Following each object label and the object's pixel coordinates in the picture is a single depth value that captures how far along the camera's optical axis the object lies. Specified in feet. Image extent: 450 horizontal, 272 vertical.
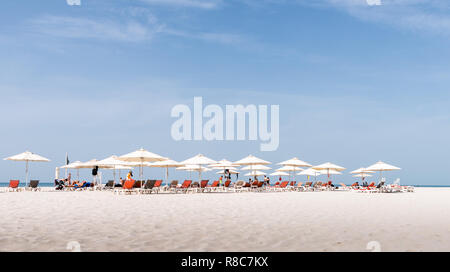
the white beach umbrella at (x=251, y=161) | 86.43
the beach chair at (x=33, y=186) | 80.42
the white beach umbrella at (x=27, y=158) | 82.07
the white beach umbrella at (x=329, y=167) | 101.00
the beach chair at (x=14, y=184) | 76.64
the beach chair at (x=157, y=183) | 66.49
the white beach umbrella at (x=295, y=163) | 93.97
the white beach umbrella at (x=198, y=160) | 76.64
